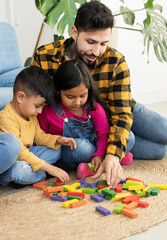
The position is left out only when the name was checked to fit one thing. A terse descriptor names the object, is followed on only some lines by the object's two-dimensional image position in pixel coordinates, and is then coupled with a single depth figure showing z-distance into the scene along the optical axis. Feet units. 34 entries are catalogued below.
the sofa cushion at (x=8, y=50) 7.65
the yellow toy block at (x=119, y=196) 4.18
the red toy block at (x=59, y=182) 4.73
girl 4.91
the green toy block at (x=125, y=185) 4.55
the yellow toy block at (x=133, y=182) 4.61
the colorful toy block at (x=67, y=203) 4.02
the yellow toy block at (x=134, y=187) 4.44
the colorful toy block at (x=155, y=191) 4.34
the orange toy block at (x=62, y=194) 4.26
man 4.68
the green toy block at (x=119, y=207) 3.82
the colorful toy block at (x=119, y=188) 4.46
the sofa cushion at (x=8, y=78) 7.13
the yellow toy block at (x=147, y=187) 4.37
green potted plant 8.01
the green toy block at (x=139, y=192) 4.34
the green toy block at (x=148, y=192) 4.28
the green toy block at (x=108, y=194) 4.22
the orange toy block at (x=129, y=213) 3.72
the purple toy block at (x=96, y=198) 4.16
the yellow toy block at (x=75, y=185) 4.59
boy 4.56
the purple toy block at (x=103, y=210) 3.78
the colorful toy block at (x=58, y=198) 4.18
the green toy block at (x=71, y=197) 4.18
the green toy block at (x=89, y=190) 4.42
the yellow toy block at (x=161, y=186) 4.58
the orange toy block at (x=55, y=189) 4.34
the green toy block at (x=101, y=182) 4.60
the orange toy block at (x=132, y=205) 3.90
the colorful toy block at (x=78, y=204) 4.02
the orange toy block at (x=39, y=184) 4.63
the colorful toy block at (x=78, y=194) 4.26
